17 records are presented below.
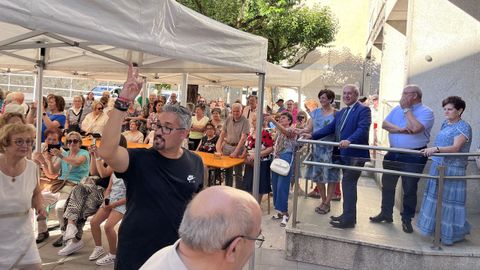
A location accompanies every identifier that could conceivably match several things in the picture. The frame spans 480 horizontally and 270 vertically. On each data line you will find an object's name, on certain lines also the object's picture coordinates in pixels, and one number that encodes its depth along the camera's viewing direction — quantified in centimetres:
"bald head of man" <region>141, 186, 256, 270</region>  128
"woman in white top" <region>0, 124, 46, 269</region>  297
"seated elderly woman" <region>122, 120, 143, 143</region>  841
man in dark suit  513
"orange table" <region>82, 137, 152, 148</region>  760
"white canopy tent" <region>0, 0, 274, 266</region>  207
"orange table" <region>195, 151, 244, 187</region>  646
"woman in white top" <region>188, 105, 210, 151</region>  875
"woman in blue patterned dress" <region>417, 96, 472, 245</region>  473
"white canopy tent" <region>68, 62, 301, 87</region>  1033
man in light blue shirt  492
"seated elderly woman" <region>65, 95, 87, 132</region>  854
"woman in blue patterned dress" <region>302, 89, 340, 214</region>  525
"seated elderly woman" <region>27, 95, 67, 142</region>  736
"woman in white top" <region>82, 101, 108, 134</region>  827
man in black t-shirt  248
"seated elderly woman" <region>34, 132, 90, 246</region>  530
